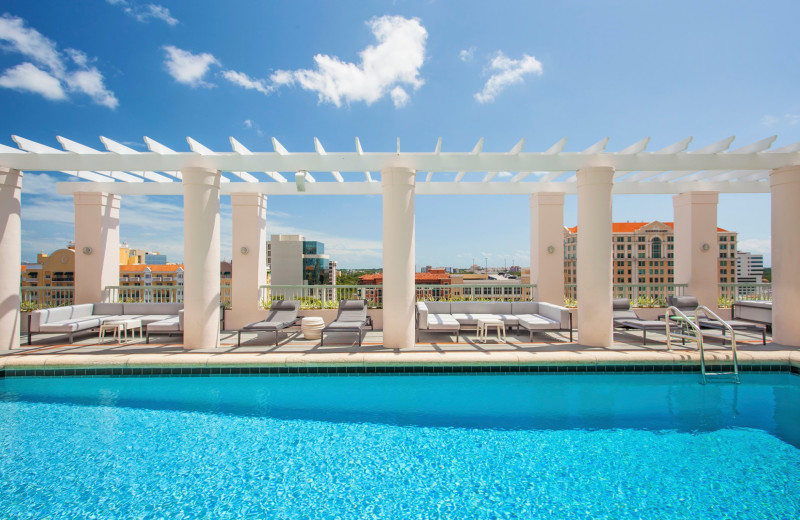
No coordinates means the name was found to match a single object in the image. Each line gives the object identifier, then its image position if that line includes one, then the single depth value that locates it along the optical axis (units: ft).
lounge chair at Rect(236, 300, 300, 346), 24.97
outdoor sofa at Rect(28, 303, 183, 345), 21.93
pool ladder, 16.72
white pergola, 19.99
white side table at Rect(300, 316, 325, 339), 23.54
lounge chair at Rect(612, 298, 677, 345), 21.29
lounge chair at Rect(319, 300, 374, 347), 22.88
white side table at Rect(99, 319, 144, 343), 21.89
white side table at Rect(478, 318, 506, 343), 22.71
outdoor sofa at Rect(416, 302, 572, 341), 22.24
